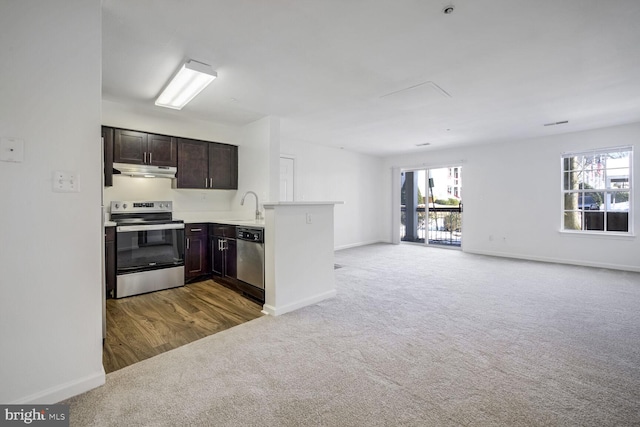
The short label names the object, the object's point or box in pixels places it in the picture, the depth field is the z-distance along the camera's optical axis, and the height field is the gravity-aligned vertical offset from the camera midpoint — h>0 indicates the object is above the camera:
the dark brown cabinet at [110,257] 3.36 -0.52
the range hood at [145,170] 3.69 +0.58
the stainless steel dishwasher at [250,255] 3.21 -0.51
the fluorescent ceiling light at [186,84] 2.74 +1.39
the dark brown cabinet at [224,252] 3.76 -0.55
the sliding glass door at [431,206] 7.52 +0.14
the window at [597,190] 4.95 +0.37
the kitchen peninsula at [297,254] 2.91 -0.46
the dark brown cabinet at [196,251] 4.03 -0.57
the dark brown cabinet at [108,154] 3.55 +0.74
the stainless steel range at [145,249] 3.47 -0.47
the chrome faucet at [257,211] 4.44 +0.02
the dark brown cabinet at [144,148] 3.68 +0.88
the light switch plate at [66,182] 1.63 +0.18
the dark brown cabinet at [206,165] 4.26 +0.75
